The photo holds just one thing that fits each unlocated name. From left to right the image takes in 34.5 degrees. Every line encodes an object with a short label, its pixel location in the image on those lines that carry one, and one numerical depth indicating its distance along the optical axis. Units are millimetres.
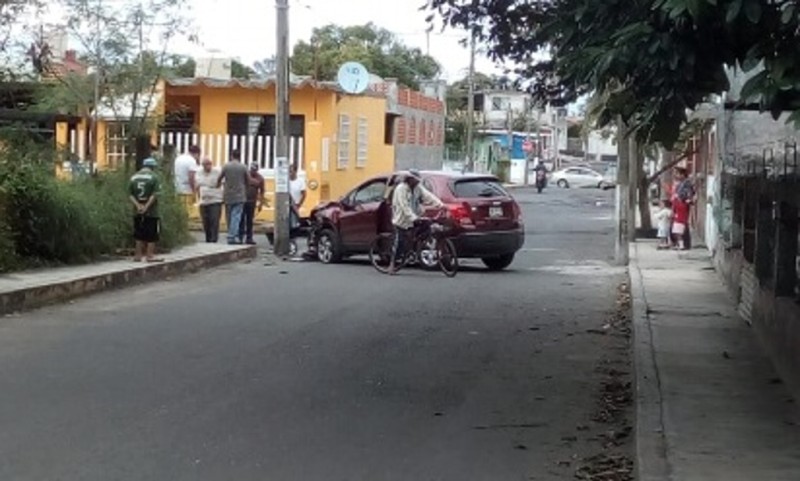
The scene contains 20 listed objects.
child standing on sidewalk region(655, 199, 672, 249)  25812
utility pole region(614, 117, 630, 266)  23172
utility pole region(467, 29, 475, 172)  61000
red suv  20406
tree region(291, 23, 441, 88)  64031
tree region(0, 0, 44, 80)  17922
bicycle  19641
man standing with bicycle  19422
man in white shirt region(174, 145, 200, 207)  24000
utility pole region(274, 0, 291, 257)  23203
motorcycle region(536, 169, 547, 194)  63312
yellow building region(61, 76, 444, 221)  31531
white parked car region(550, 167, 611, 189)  75750
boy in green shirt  18141
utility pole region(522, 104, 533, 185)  79800
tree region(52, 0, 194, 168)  25641
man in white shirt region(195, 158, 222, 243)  23219
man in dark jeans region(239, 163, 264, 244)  23891
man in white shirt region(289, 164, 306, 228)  24422
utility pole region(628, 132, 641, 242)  23922
